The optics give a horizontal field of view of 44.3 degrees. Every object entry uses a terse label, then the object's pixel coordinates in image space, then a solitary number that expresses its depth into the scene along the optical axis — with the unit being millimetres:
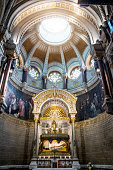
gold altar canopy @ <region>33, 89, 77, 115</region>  16438
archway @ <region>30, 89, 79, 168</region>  14211
